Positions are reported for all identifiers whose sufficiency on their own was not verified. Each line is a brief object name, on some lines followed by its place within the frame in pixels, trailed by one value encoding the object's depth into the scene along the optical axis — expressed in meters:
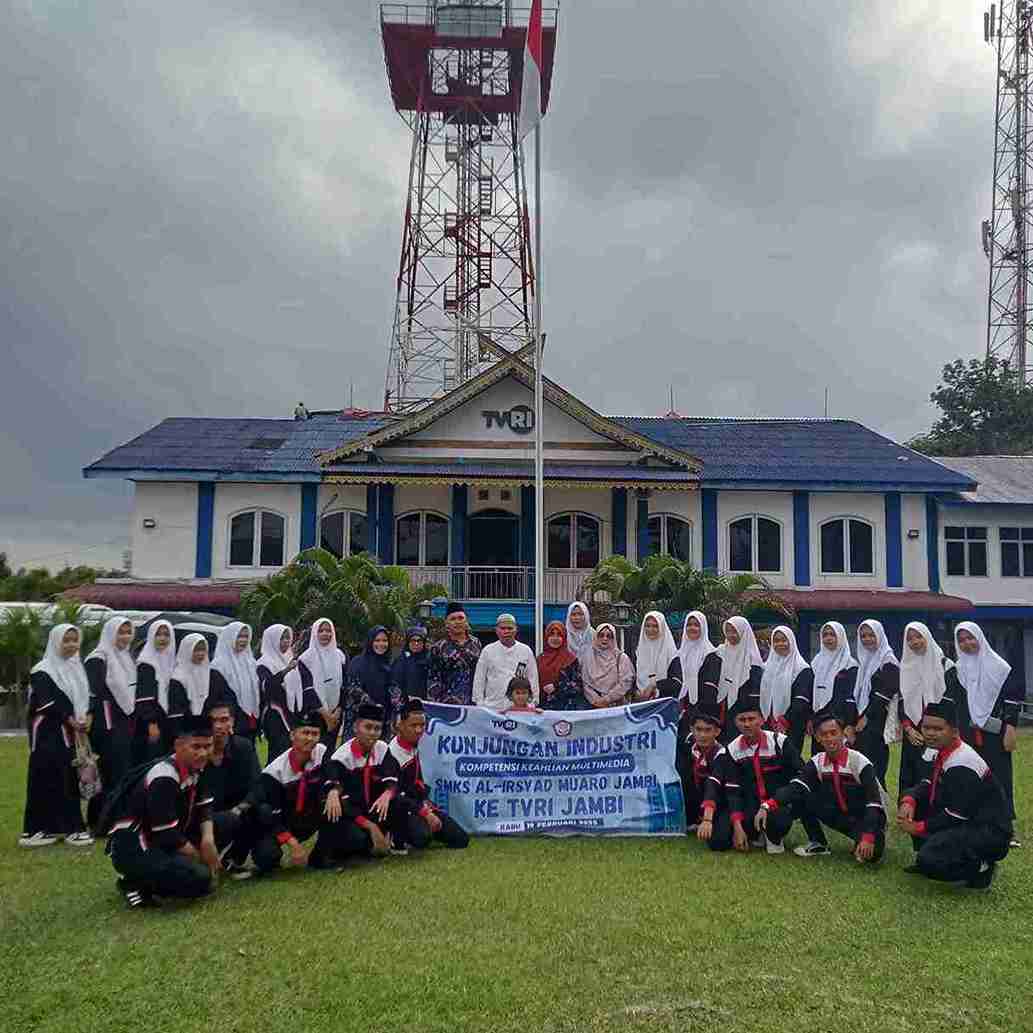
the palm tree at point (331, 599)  14.75
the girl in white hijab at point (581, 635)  8.91
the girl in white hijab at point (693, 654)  8.14
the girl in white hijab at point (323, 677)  8.09
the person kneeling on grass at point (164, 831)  5.25
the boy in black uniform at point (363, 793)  6.23
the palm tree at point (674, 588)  15.91
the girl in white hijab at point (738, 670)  8.03
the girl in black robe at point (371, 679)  8.16
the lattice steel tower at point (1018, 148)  32.22
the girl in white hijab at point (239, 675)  8.02
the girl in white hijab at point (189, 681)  7.61
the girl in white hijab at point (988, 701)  7.18
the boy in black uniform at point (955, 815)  5.66
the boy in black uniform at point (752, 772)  6.71
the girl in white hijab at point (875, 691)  7.82
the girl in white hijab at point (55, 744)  7.13
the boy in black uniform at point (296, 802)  6.01
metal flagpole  12.52
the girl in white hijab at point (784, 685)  7.93
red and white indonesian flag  12.49
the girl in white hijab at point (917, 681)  7.51
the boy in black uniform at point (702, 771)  6.78
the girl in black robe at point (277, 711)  7.93
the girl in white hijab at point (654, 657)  8.41
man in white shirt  8.12
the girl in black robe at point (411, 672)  8.15
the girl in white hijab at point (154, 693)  7.49
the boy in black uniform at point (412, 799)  6.59
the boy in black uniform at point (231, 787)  5.86
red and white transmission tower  24.09
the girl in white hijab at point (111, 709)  7.42
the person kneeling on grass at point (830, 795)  6.43
